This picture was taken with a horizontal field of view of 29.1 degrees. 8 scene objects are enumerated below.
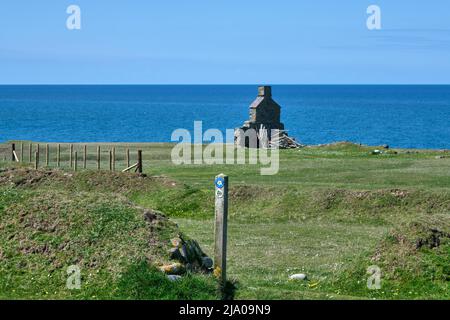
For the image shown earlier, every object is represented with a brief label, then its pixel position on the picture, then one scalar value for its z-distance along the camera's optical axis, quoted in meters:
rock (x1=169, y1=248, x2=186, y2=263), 19.95
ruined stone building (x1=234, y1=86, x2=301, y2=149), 76.62
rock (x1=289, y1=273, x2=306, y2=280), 21.66
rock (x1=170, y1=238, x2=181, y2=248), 20.50
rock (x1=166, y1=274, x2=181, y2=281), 18.50
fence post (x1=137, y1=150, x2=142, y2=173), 46.47
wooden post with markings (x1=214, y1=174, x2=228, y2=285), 18.86
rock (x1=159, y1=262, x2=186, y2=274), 18.92
